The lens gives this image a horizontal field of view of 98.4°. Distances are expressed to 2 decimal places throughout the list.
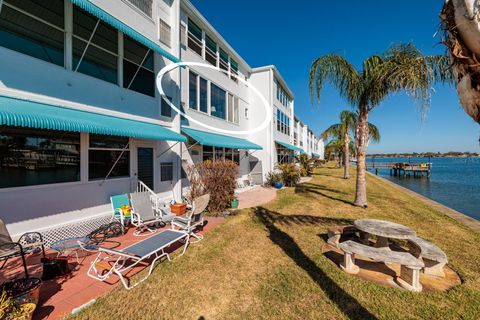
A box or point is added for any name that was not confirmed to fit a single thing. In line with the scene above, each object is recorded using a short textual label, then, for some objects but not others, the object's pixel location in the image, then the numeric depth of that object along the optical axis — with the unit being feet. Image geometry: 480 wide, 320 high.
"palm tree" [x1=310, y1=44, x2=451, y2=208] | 29.48
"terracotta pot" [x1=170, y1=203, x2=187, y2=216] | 30.94
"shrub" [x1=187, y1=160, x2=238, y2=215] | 32.30
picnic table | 16.34
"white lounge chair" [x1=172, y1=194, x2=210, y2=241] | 21.61
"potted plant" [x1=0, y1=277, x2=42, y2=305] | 10.32
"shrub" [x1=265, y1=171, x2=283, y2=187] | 60.55
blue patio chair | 24.08
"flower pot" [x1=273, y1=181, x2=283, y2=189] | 58.39
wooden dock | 149.46
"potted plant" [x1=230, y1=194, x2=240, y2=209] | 34.83
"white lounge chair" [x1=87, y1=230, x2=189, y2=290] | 14.39
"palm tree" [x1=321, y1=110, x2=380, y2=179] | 82.94
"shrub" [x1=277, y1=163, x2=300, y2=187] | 61.39
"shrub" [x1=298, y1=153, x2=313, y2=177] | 90.15
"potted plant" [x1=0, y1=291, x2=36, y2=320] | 8.62
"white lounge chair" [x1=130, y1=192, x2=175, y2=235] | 23.63
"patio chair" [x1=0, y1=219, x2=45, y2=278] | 13.19
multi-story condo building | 17.66
